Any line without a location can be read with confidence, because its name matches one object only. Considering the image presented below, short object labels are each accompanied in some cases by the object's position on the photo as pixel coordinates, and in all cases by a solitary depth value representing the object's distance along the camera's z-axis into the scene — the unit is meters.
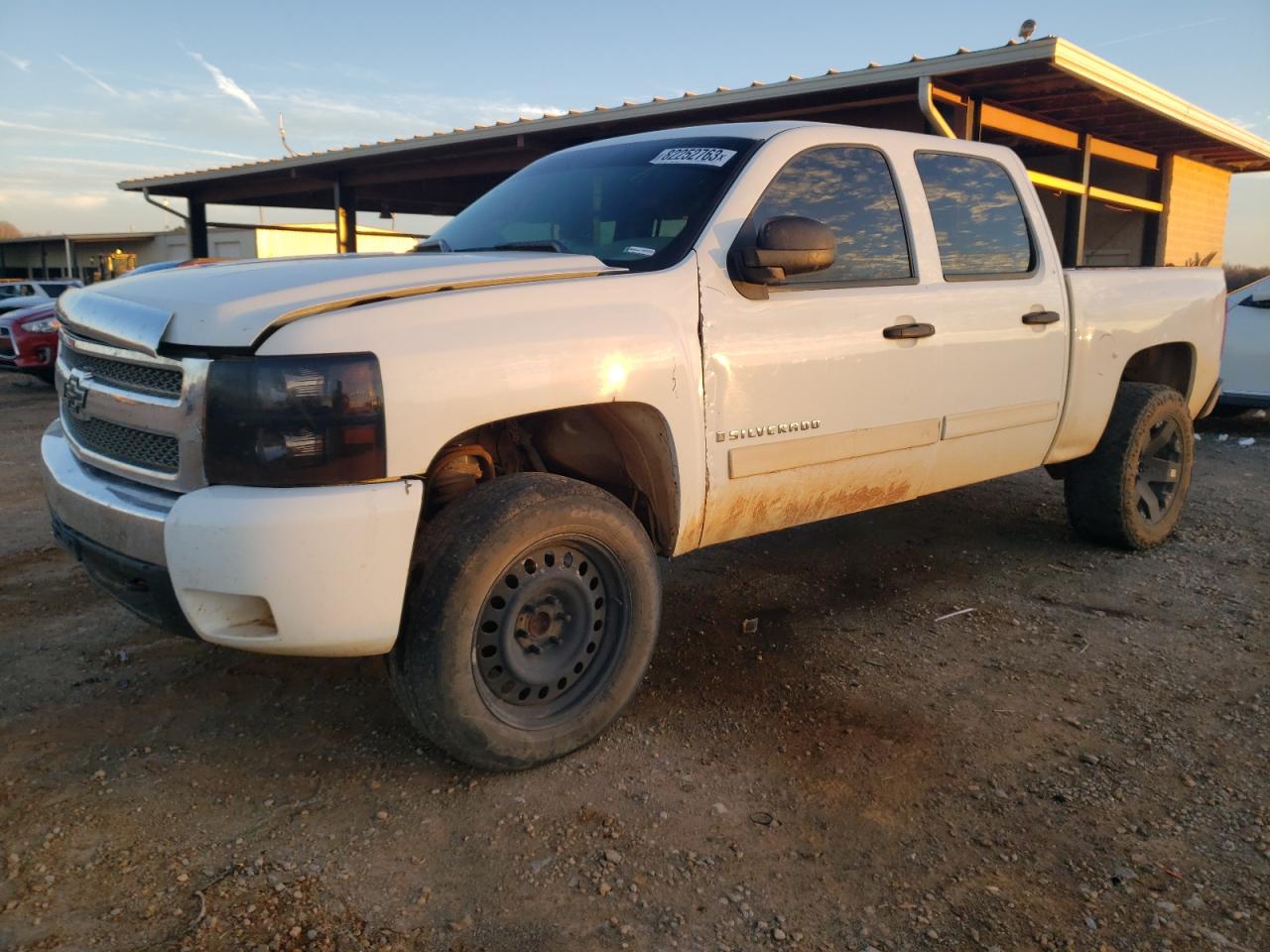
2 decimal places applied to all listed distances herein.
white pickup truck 2.38
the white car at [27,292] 16.44
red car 12.30
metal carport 9.89
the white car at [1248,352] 8.67
